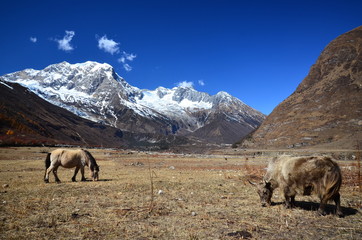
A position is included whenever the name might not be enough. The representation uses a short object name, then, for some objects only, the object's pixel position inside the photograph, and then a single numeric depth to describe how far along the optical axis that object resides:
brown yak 9.27
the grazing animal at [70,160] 18.23
